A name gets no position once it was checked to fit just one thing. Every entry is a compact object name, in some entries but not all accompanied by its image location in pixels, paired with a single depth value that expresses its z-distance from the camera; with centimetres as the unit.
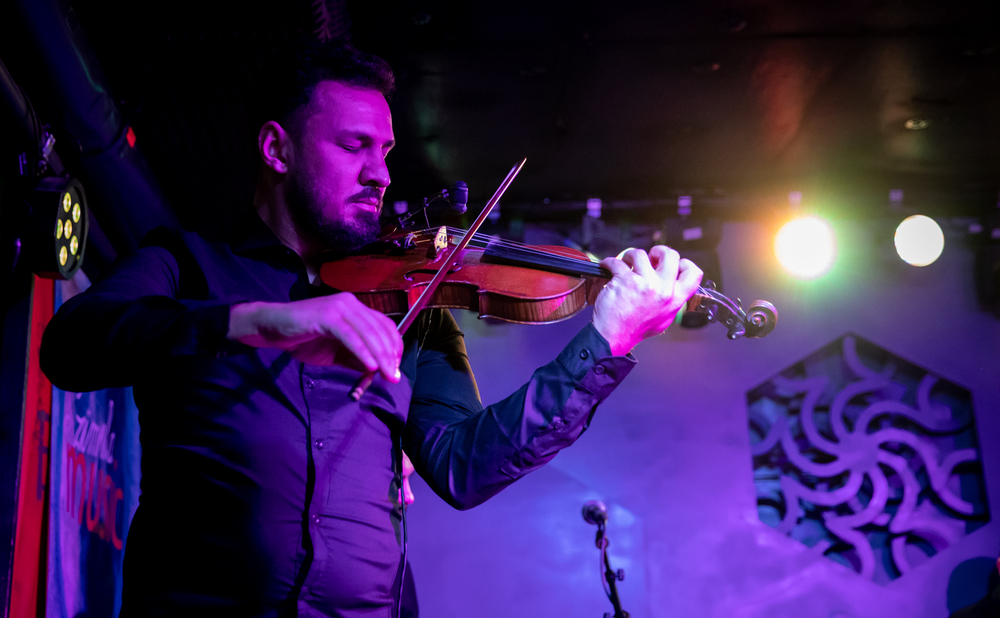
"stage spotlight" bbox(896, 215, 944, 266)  522
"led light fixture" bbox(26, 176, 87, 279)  265
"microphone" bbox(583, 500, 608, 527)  441
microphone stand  384
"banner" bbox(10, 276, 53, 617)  259
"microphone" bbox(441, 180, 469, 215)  180
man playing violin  105
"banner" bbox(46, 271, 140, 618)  291
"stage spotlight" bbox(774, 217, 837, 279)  528
